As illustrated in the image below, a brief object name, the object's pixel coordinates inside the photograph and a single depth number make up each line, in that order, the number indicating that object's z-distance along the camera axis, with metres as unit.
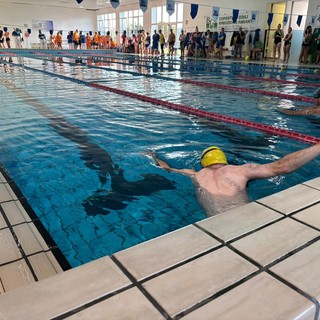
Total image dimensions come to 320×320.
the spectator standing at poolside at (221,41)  20.12
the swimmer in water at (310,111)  5.85
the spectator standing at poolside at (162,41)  24.42
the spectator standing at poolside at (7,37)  25.98
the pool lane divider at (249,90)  7.71
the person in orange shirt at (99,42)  31.65
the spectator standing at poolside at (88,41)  31.40
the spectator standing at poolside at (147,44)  26.70
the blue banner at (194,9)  15.00
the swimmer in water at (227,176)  2.27
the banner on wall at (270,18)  17.70
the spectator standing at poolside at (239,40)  19.12
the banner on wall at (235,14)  17.37
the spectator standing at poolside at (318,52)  16.39
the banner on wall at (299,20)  18.39
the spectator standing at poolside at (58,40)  29.24
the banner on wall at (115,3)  13.46
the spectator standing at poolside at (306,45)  16.42
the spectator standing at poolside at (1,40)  24.33
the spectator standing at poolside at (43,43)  31.05
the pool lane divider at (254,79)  9.88
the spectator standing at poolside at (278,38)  17.33
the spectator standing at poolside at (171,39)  23.39
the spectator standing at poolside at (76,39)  28.97
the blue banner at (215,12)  18.37
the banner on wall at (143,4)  13.48
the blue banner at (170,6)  14.86
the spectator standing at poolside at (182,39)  22.83
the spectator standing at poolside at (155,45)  25.23
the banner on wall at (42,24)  32.75
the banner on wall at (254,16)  19.39
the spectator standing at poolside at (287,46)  16.89
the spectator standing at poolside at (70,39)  29.72
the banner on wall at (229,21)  20.12
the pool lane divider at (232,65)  13.33
